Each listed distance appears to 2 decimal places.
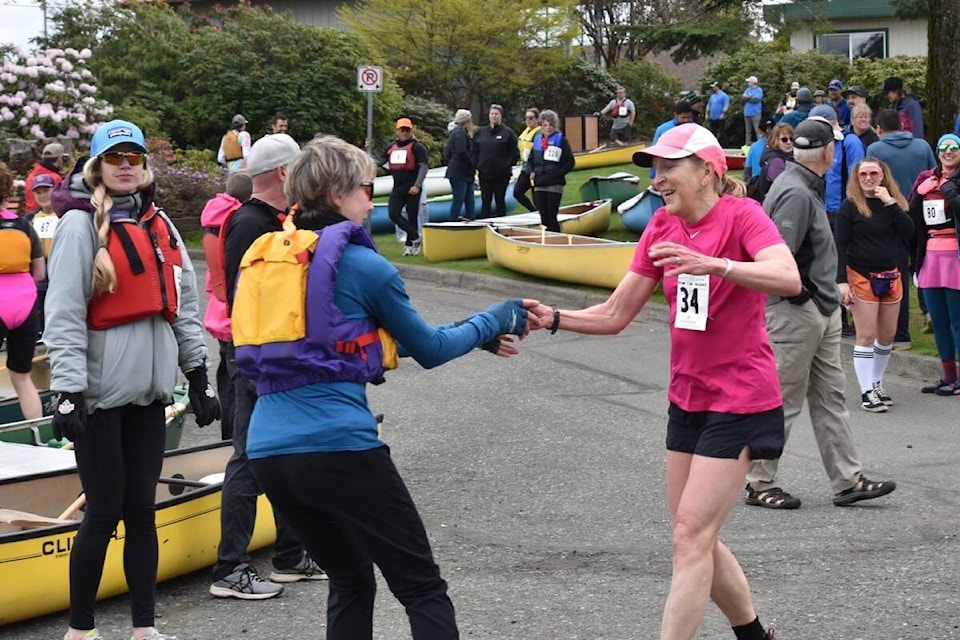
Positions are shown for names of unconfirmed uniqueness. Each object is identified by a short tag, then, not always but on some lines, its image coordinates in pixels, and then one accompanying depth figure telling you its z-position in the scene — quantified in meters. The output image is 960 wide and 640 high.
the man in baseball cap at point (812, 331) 7.14
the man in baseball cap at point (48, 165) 13.55
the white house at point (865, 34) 41.16
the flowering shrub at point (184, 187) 22.98
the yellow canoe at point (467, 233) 18.80
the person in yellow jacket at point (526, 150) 20.14
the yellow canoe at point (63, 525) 5.58
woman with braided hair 4.96
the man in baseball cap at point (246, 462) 5.42
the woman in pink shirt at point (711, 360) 4.53
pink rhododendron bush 23.64
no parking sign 20.70
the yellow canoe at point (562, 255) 15.28
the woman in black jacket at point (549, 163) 17.81
